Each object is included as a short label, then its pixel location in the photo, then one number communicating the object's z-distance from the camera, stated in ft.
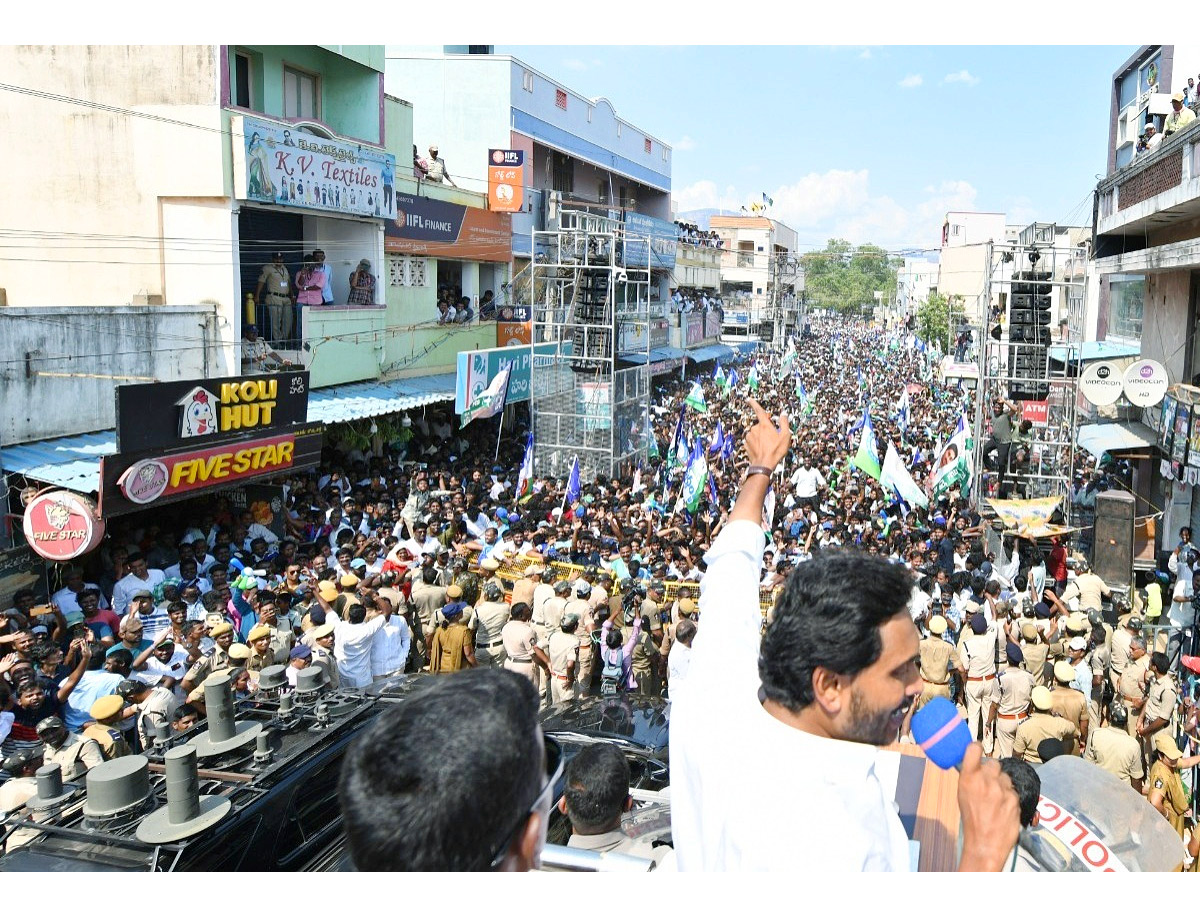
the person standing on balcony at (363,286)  57.41
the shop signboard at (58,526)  29.07
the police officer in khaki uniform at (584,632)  26.22
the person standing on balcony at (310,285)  53.06
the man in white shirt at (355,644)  24.90
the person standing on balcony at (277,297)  50.21
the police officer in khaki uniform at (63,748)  17.46
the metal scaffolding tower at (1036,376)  47.21
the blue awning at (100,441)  33.12
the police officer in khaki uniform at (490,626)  28.55
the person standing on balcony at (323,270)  54.06
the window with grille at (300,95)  54.54
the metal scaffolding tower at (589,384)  52.29
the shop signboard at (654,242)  98.88
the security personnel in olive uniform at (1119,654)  25.90
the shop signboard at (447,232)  62.03
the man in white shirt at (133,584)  29.45
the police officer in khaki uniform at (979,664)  24.82
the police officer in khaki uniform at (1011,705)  22.98
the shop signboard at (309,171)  45.32
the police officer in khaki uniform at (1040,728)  20.89
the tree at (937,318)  171.42
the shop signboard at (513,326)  75.77
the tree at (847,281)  381.81
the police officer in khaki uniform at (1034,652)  25.81
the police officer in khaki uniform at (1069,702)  21.77
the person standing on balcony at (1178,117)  44.63
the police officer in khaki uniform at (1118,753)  20.58
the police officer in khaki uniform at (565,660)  25.98
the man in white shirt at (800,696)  5.39
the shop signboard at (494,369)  51.26
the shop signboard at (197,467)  32.19
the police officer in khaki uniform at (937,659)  24.72
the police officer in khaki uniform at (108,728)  18.19
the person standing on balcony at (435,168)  68.66
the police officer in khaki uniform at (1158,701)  22.20
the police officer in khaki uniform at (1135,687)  22.99
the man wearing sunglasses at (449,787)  4.54
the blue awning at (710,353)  120.43
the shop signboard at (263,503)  40.14
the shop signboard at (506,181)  72.49
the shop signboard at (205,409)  33.65
